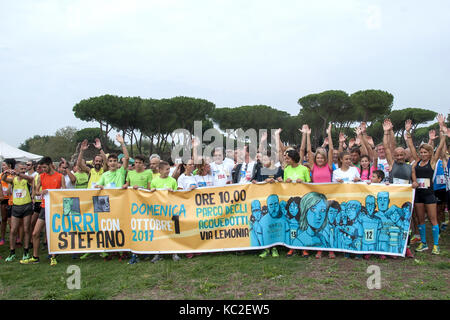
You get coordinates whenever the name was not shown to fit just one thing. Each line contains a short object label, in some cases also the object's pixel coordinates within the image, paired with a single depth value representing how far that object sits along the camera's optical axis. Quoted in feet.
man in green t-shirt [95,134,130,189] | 21.49
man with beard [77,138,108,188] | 23.82
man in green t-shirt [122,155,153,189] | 21.01
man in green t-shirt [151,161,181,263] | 20.44
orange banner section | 17.89
